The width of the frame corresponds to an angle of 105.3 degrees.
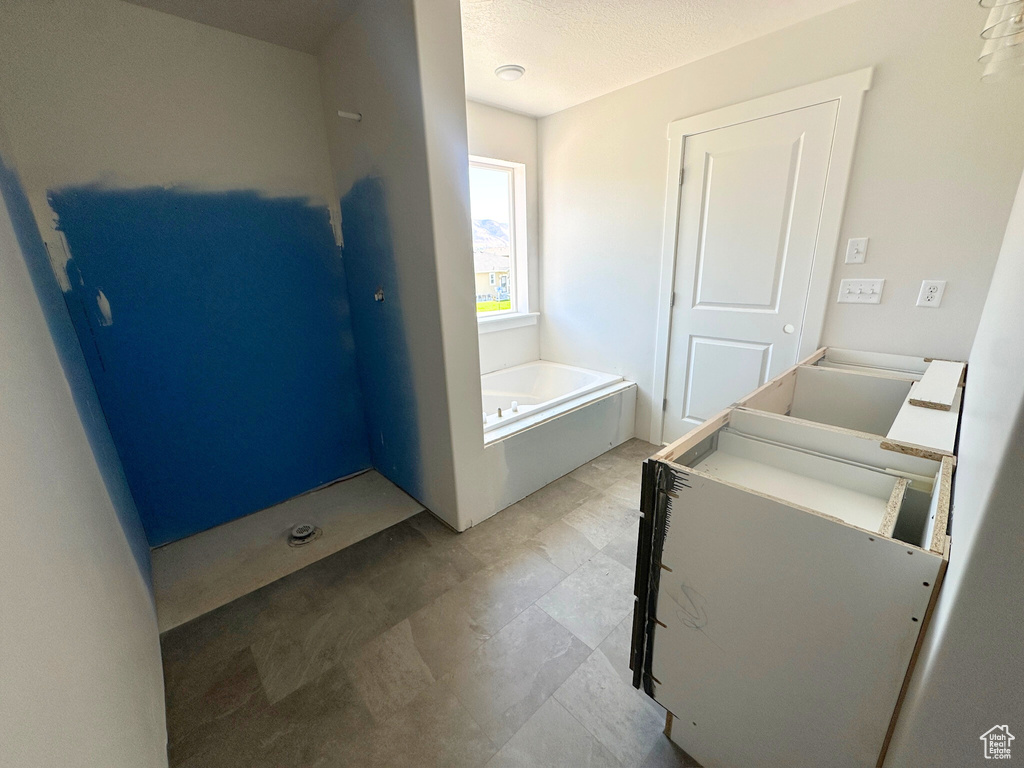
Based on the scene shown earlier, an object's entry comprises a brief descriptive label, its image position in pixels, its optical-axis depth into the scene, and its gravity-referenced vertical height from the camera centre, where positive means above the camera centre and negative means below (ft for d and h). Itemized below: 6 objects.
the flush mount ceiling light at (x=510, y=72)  7.09 +3.51
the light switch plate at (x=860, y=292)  6.00 -0.51
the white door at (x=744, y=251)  6.39 +0.20
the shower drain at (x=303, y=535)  6.38 -4.12
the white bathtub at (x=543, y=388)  8.25 -2.82
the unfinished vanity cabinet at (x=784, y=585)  2.30 -2.10
